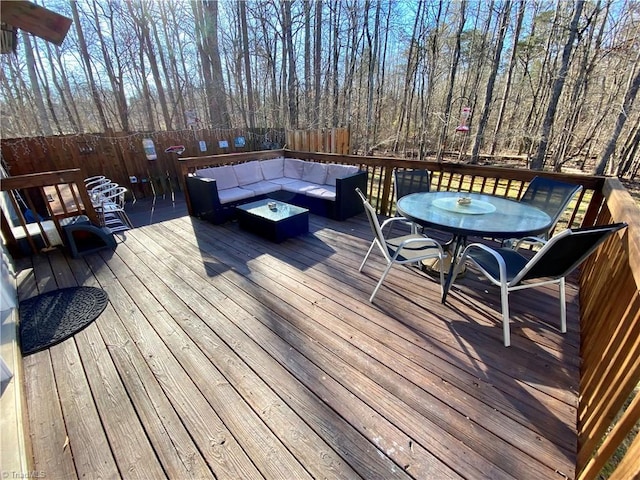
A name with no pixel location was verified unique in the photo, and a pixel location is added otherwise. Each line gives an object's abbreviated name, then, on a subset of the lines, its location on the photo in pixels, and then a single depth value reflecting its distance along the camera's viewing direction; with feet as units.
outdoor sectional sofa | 13.01
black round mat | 6.37
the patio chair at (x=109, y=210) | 12.92
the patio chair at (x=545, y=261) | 4.93
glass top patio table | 6.39
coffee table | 11.10
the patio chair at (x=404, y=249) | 7.07
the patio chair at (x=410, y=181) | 10.96
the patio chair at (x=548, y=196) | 8.12
